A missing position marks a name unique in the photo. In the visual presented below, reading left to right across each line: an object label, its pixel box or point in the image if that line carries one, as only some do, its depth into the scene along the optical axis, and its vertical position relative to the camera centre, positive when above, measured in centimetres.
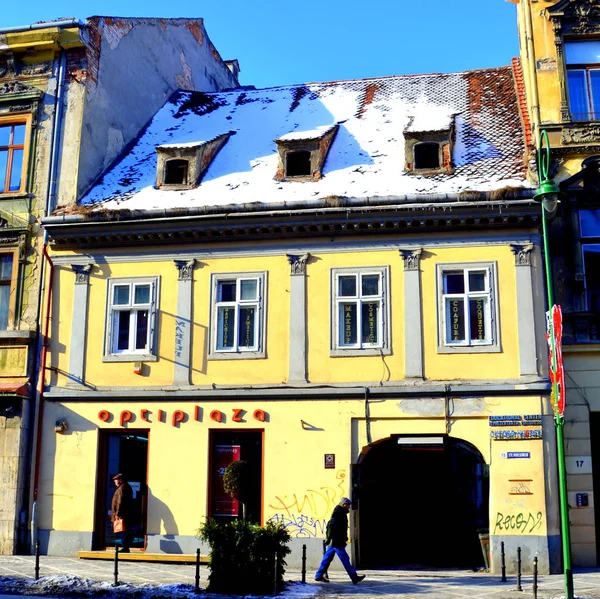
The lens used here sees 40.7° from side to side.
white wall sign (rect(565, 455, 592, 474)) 1611 +51
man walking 1377 -89
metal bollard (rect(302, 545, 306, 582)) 1380 -127
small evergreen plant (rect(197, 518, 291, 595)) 1238 -101
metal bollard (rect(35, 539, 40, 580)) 1330 -126
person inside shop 1639 -40
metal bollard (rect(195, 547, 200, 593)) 1265 -131
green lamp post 1220 +225
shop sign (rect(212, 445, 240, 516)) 1683 +18
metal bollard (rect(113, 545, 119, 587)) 1277 -128
